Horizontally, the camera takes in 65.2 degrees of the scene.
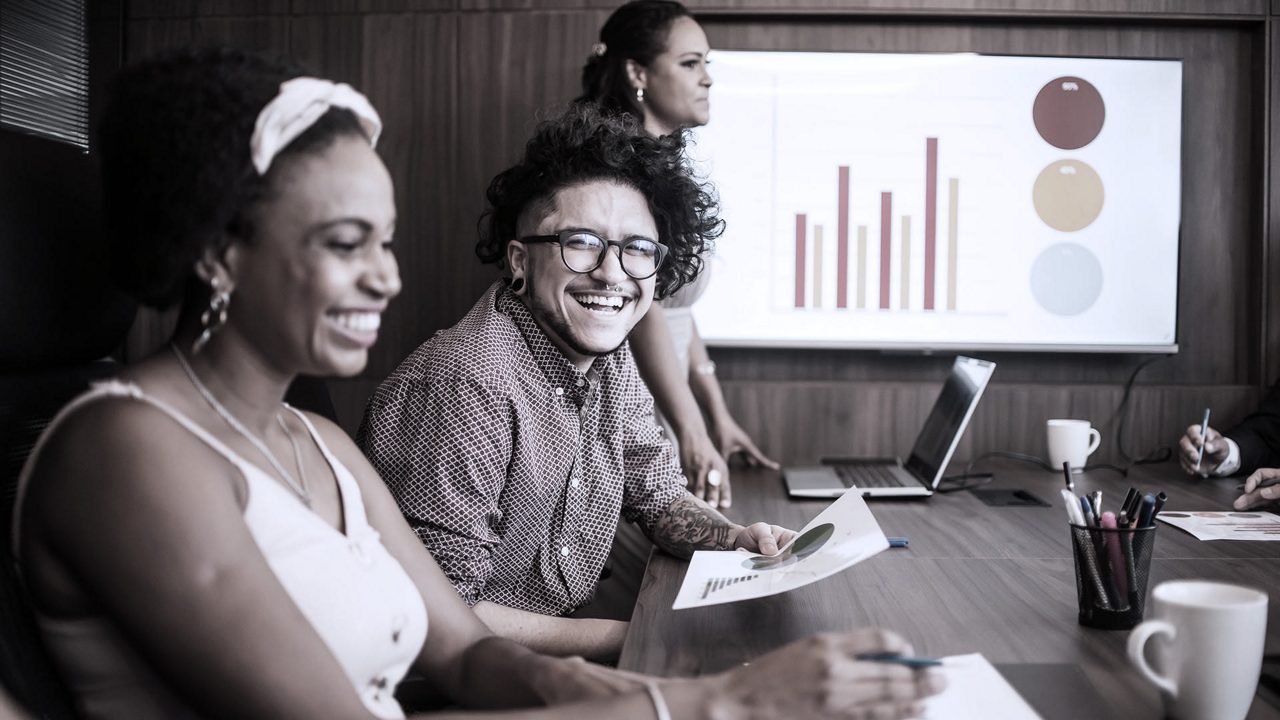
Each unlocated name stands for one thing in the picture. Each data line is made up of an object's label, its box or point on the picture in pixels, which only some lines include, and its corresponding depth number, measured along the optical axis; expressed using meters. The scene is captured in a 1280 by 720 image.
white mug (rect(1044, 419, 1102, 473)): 2.32
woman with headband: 0.76
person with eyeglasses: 1.35
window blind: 2.61
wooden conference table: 0.95
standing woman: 2.28
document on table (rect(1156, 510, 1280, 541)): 1.54
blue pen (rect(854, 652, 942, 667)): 0.81
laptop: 2.01
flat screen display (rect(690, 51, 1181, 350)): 2.71
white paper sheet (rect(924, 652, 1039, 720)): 0.85
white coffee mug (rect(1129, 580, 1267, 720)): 0.81
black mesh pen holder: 1.08
